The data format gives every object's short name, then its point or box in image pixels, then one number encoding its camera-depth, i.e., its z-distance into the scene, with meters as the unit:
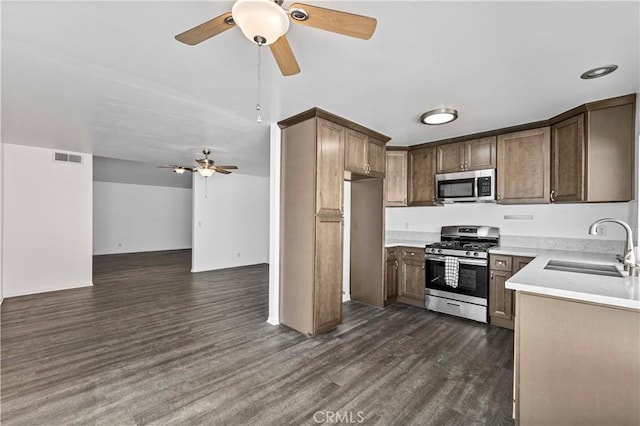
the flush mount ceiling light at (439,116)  3.01
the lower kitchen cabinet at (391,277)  4.29
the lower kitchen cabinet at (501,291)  3.42
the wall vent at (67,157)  5.05
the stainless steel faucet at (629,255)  1.91
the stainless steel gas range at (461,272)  3.67
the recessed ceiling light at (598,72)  2.17
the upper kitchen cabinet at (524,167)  3.44
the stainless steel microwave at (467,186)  3.81
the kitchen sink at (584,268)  2.14
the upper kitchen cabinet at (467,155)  3.84
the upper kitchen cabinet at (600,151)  2.71
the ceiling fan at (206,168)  5.11
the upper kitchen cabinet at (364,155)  3.62
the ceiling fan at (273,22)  1.30
